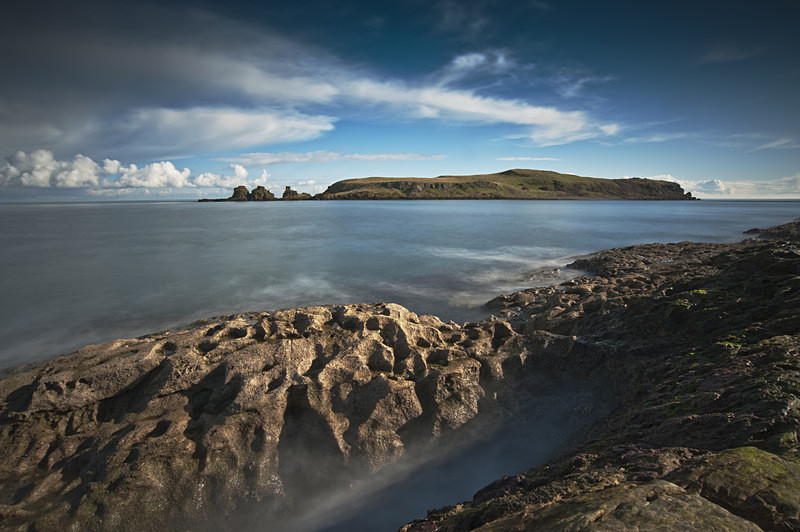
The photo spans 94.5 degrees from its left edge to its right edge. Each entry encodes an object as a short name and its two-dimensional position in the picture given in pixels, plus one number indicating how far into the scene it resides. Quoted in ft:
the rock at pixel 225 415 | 17.79
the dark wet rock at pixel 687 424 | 9.27
